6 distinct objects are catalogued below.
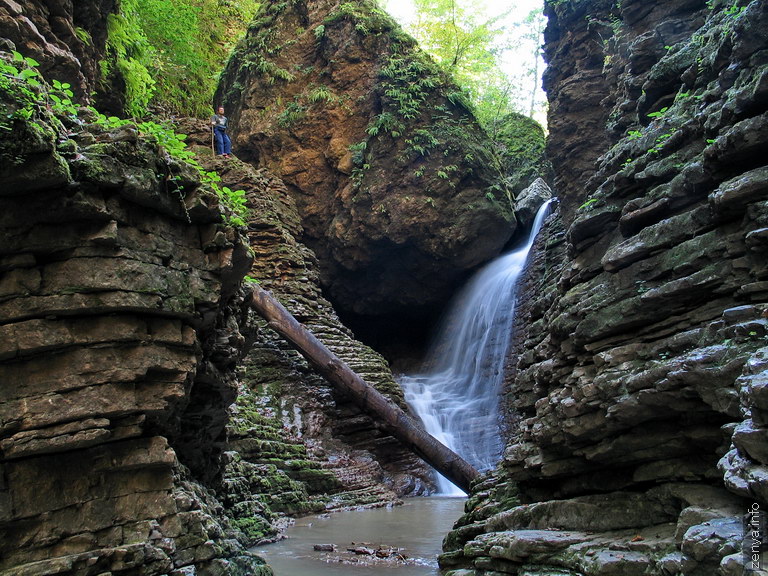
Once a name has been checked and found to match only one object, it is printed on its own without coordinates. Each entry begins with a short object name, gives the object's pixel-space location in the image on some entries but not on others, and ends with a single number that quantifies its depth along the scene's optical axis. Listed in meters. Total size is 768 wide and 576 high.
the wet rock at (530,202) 21.48
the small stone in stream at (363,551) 7.00
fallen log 12.21
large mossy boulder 19.19
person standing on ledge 17.73
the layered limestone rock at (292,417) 10.34
